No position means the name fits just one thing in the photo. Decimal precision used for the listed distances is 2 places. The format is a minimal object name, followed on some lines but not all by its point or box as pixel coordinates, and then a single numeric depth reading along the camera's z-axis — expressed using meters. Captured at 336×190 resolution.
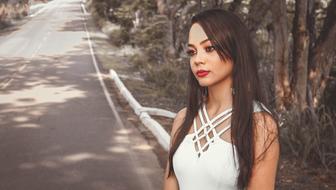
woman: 1.67
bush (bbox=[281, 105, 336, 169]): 7.00
